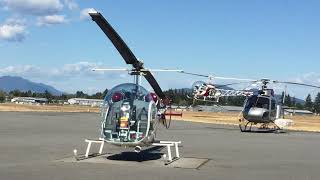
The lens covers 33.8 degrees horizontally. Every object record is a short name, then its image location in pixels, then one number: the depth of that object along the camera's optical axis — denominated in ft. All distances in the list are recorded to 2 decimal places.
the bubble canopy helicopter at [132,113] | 55.01
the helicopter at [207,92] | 160.66
